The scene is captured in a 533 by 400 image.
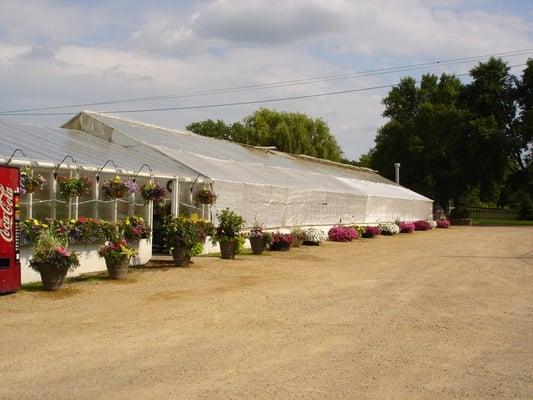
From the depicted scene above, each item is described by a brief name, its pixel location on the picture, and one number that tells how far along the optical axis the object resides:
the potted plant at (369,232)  30.13
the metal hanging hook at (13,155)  12.29
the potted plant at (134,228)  14.80
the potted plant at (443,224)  43.44
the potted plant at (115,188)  14.43
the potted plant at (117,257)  12.68
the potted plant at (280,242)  20.42
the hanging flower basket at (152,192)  15.60
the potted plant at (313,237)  23.41
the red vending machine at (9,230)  10.60
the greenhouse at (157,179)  13.48
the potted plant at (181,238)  15.00
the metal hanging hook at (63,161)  13.45
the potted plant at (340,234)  26.67
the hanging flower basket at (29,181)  12.13
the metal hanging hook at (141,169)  15.95
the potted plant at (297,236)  22.20
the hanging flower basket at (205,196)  18.27
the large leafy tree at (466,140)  49.22
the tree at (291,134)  55.03
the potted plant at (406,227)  35.44
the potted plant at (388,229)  32.84
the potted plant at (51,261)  11.07
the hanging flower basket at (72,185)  13.27
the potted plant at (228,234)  17.20
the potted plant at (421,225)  39.19
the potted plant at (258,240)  19.09
